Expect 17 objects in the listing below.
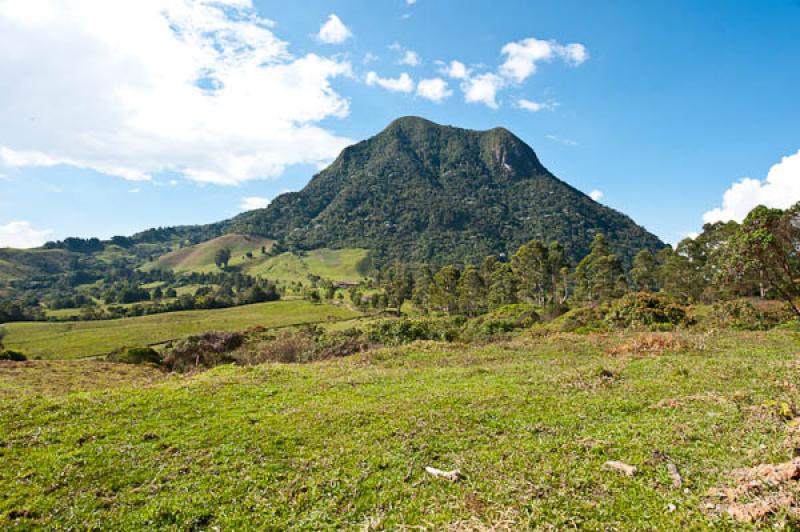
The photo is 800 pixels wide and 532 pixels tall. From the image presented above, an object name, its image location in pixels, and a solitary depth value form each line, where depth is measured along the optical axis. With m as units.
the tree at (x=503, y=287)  89.31
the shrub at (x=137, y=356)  45.72
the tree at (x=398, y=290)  119.25
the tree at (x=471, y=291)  91.06
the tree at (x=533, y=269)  84.12
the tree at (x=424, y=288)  105.25
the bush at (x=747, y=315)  36.69
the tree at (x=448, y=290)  95.69
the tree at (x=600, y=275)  78.38
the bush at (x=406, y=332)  40.12
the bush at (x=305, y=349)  35.59
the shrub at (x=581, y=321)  44.74
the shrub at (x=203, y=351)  41.60
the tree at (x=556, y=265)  83.75
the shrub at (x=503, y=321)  43.96
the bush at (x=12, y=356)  44.50
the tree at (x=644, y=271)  86.97
